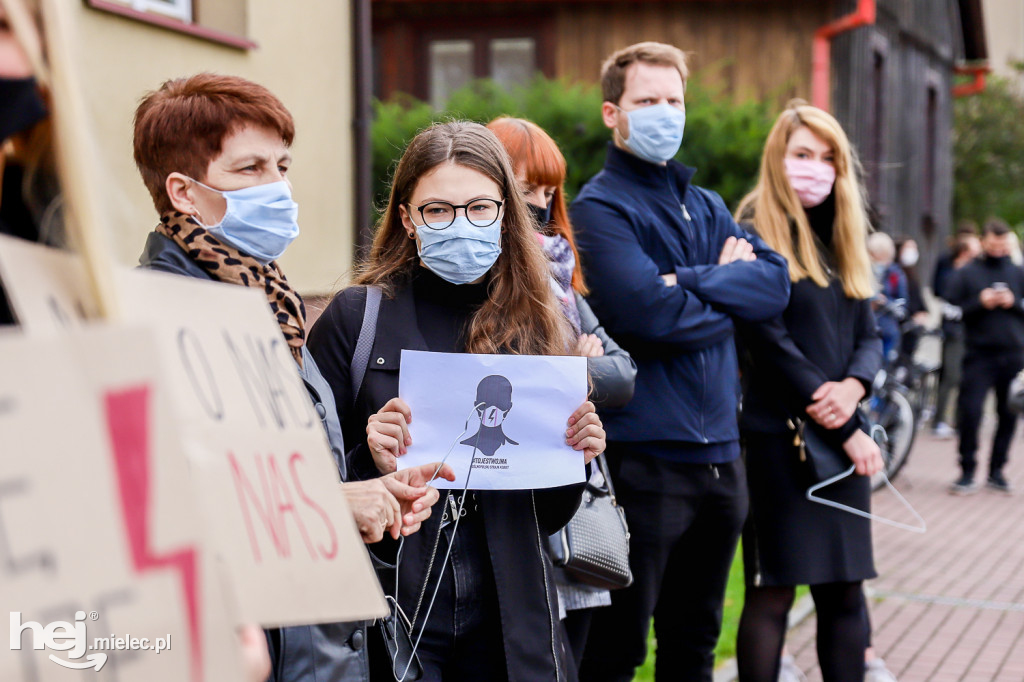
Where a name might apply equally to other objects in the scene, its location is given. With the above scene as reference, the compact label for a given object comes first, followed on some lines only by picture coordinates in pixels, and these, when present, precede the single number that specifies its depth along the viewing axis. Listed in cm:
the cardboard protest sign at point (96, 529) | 182
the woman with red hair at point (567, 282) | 582
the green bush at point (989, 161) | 5078
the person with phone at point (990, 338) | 1828
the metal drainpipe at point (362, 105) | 1647
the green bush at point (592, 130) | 2192
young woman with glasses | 482
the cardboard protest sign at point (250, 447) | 225
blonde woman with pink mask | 729
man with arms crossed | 671
